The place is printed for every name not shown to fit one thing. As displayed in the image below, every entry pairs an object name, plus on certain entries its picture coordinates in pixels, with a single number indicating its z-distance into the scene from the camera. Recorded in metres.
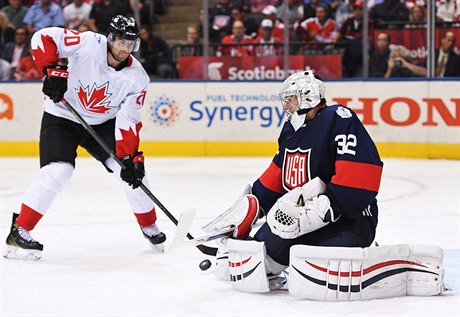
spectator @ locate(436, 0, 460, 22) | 15.38
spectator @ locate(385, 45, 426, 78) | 15.73
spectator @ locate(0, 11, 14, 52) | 17.19
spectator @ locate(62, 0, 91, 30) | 17.20
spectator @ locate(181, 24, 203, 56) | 16.52
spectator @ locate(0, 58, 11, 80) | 16.98
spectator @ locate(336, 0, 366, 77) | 15.91
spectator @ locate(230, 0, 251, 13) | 16.42
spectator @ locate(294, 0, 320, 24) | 16.19
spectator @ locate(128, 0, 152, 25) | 16.66
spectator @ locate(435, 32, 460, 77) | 15.45
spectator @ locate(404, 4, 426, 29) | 15.51
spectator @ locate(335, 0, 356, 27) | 16.05
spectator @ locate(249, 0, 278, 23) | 16.17
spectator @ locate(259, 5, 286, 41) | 16.17
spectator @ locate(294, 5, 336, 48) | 16.16
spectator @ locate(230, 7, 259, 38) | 16.31
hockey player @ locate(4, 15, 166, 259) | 7.78
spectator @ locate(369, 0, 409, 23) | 15.69
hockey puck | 6.91
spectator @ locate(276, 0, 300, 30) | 16.08
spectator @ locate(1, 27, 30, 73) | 17.00
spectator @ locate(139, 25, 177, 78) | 16.59
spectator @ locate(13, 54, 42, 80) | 16.92
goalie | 6.03
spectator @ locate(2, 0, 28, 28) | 17.42
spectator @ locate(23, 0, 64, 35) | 17.22
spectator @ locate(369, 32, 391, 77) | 15.81
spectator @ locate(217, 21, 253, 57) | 16.41
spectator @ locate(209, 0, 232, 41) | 16.39
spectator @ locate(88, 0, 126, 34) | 17.08
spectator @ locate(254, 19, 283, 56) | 16.22
